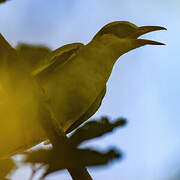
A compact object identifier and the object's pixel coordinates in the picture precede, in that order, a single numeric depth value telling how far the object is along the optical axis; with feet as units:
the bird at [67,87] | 19.61
